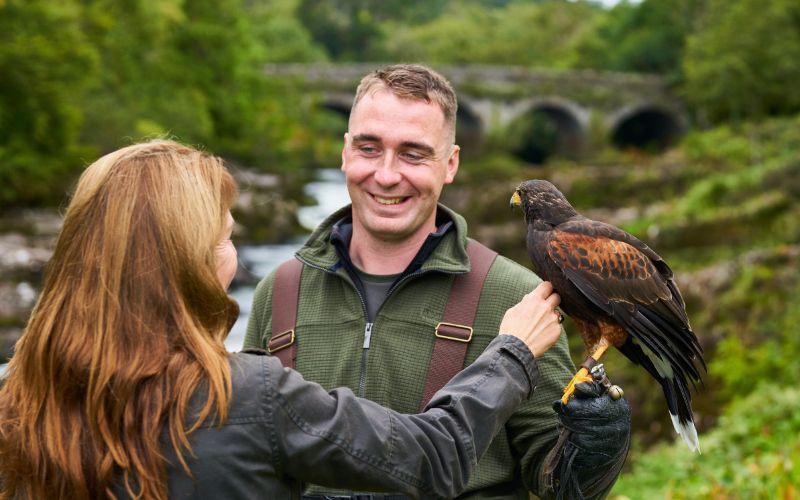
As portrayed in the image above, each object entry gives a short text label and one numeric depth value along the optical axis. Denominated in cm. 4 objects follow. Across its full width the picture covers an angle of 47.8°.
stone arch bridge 5134
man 329
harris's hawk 318
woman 223
